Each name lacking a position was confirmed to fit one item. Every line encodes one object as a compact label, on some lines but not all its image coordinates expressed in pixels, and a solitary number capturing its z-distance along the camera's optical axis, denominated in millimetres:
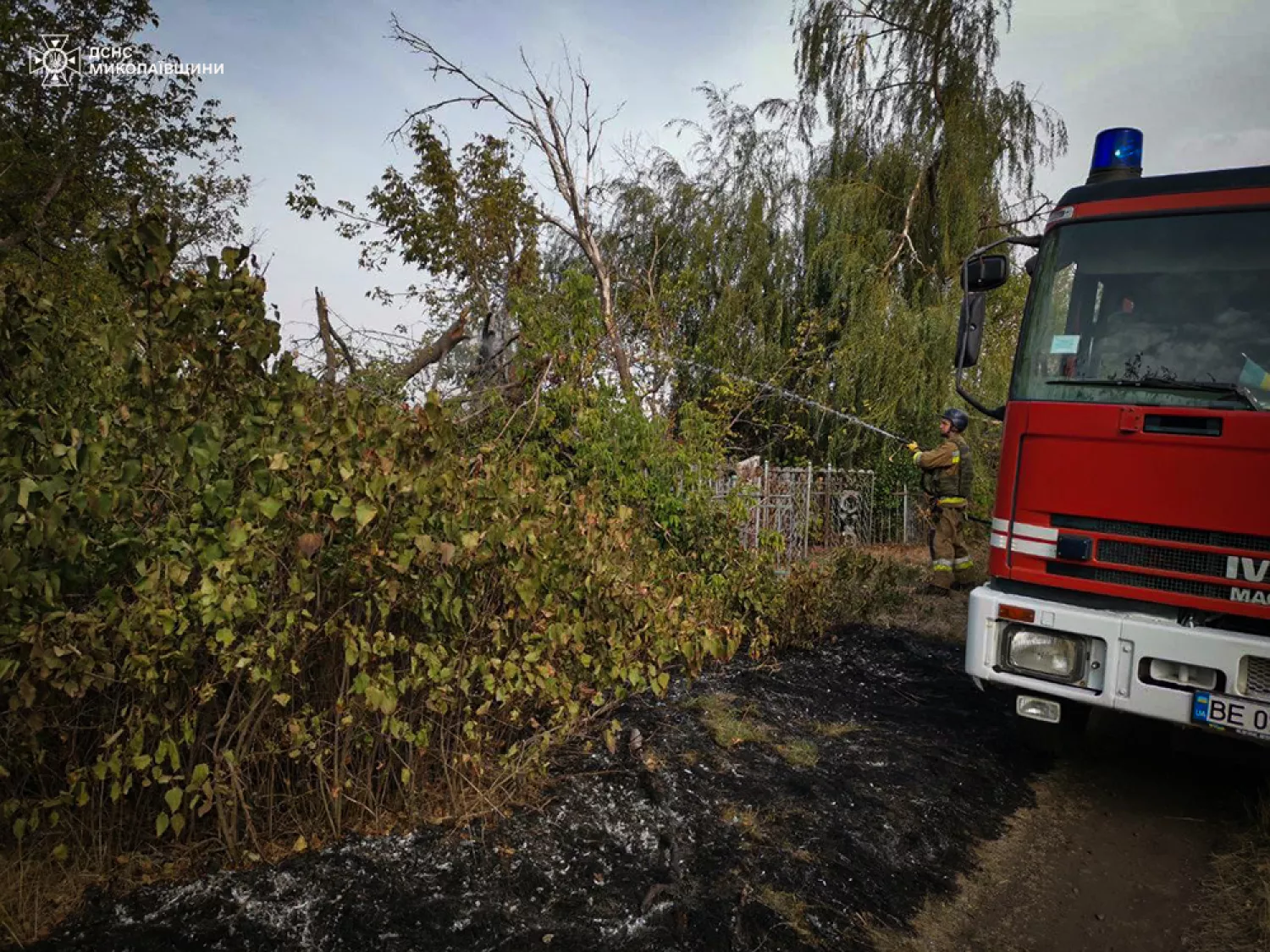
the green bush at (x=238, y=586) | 2740
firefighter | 9789
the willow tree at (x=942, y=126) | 14422
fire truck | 3795
